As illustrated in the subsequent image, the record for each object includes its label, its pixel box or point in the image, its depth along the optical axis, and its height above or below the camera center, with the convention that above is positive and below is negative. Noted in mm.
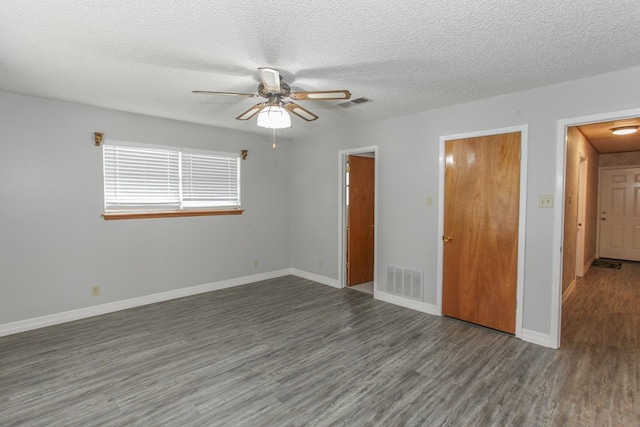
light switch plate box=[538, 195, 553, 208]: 3109 +23
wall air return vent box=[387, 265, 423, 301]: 4156 -1051
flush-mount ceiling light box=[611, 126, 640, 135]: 4284 +1007
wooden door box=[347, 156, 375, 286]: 5160 -273
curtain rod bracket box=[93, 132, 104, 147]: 3877 +808
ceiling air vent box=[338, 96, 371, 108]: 3529 +1141
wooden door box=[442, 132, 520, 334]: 3369 -290
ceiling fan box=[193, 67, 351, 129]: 2475 +860
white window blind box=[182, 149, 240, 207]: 4734 +372
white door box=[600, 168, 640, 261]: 6867 -224
